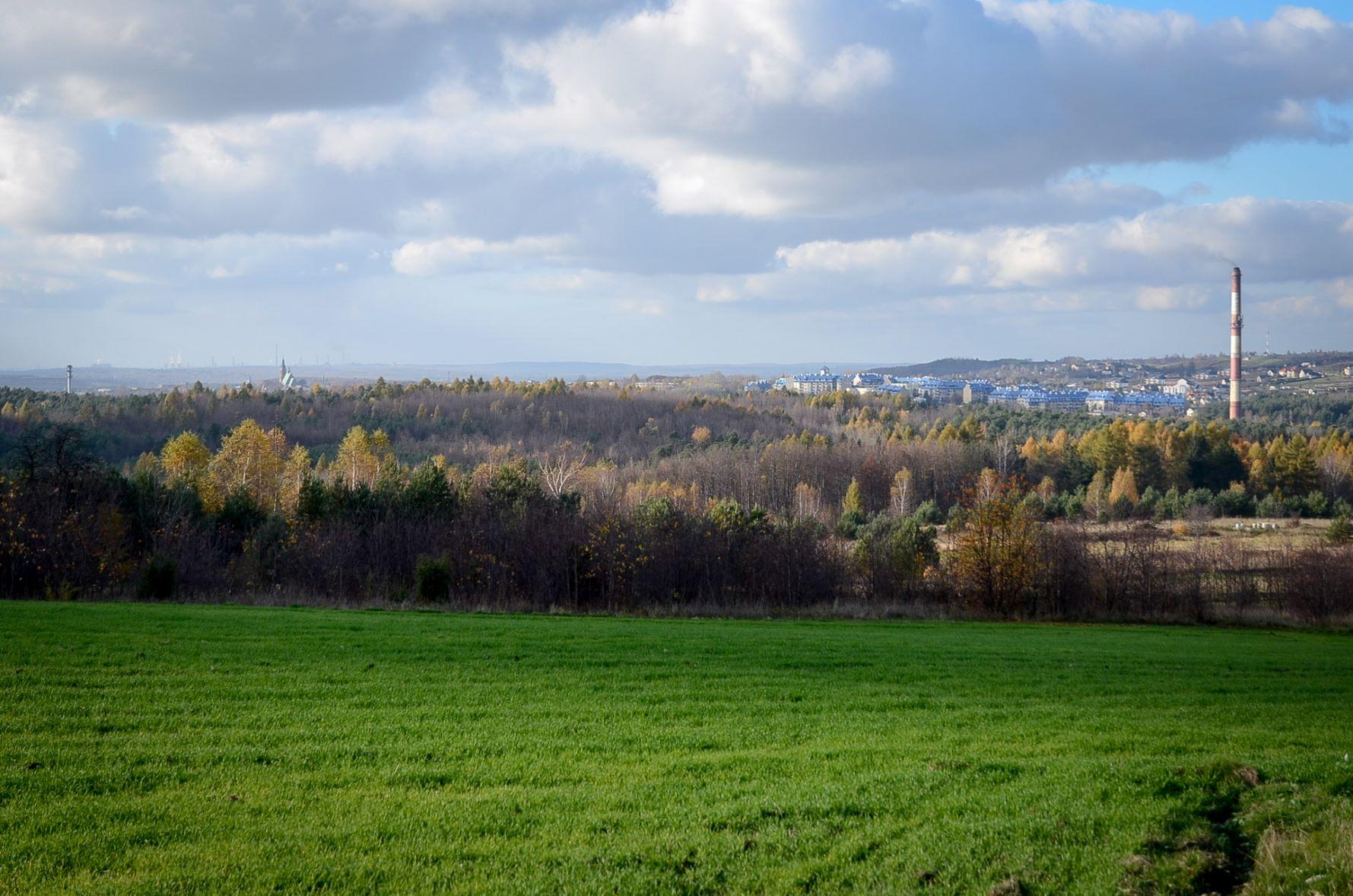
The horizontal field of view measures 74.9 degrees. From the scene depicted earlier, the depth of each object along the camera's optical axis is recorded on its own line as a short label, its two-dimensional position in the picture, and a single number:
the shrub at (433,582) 33.22
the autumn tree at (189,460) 60.41
